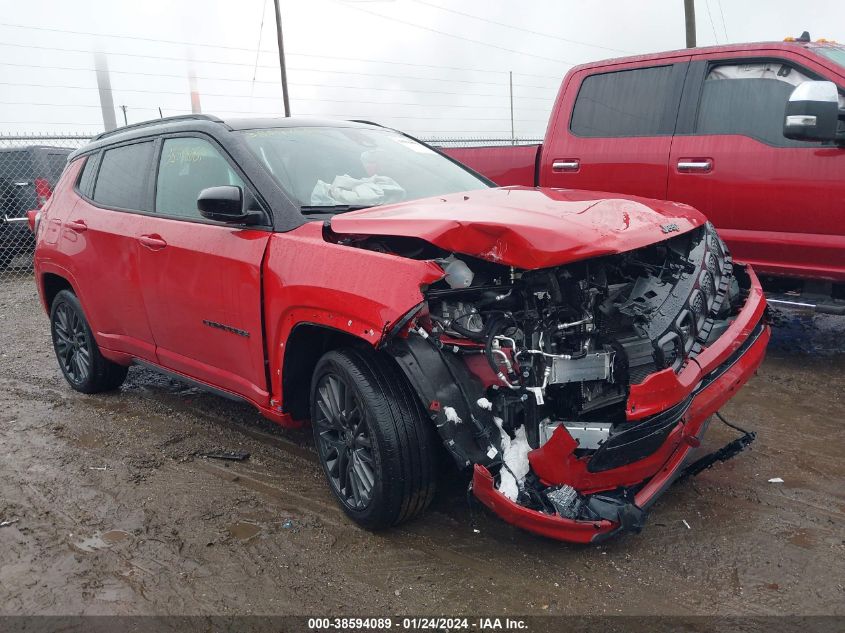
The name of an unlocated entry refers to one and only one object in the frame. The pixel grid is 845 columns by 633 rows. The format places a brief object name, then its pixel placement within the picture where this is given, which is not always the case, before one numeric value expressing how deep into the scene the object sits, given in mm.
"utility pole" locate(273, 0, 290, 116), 20500
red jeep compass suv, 2598
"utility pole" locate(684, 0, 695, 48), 13531
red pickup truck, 4531
